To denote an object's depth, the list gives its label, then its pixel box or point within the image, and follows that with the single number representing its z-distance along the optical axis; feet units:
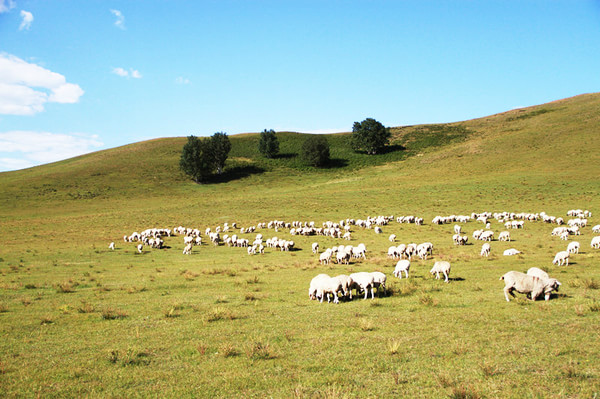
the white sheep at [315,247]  105.60
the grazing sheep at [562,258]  67.39
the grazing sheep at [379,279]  51.21
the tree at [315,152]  355.15
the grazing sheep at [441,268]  59.38
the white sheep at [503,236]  108.10
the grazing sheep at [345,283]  49.61
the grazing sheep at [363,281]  50.83
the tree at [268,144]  390.42
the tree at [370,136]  379.96
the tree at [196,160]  312.29
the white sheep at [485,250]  84.70
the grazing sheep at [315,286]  51.70
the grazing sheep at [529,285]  43.42
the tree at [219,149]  336.49
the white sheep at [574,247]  79.40
